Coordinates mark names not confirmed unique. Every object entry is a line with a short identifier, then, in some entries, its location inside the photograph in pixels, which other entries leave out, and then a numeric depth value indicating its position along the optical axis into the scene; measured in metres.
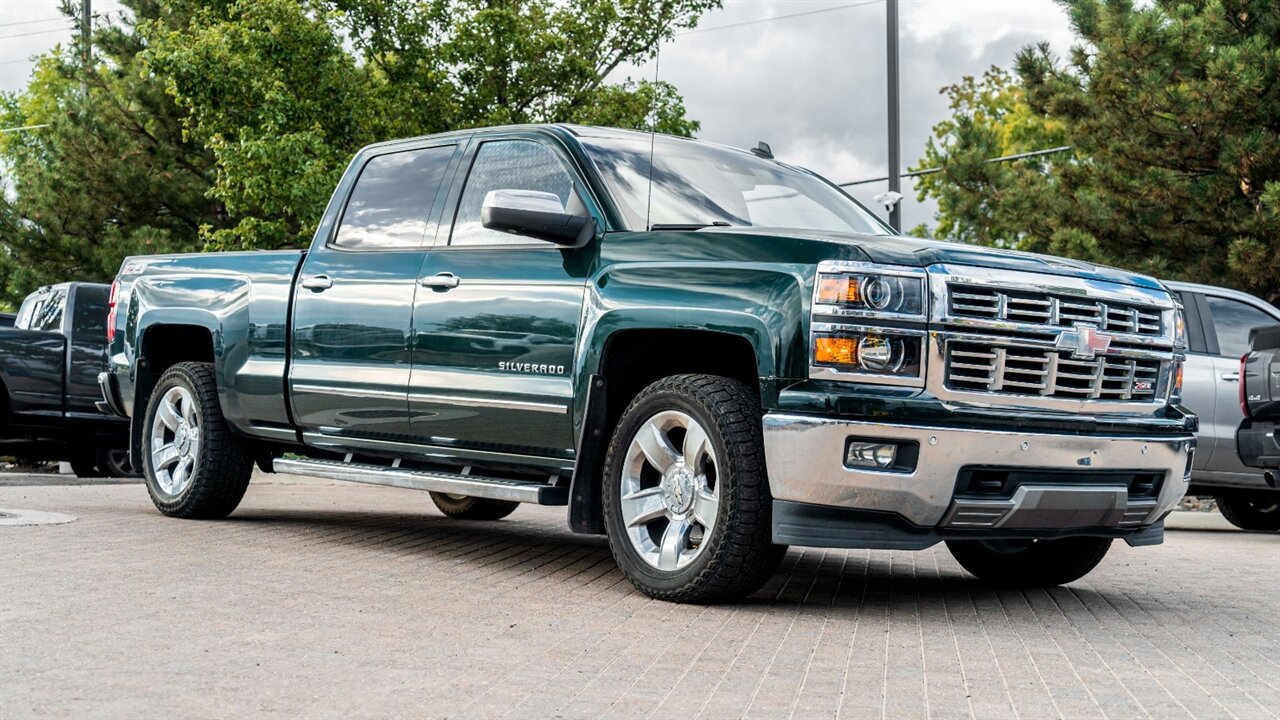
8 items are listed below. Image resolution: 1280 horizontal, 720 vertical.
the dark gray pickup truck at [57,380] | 15.37
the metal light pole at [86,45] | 30.66
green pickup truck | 5.68
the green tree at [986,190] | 20.22
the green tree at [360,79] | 20.16
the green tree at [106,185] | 29.23
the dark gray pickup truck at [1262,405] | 11.06
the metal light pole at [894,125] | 20.75
